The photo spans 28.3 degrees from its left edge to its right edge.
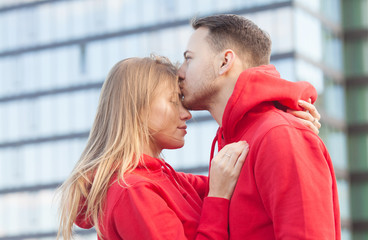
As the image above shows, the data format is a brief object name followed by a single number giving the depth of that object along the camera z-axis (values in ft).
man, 9.19
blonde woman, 10.29
